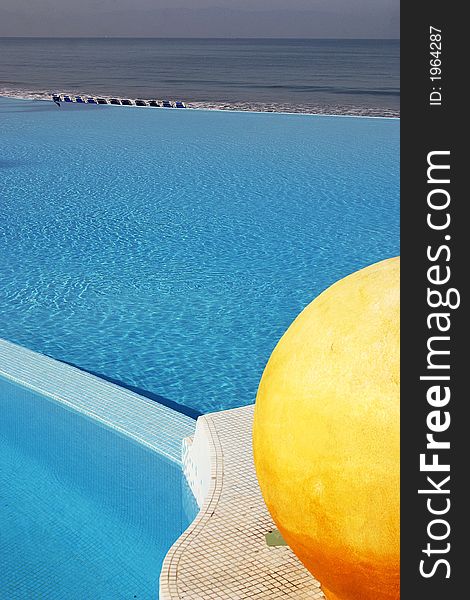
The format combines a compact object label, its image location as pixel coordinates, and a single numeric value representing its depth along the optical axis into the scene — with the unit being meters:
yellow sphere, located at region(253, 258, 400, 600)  2.54
